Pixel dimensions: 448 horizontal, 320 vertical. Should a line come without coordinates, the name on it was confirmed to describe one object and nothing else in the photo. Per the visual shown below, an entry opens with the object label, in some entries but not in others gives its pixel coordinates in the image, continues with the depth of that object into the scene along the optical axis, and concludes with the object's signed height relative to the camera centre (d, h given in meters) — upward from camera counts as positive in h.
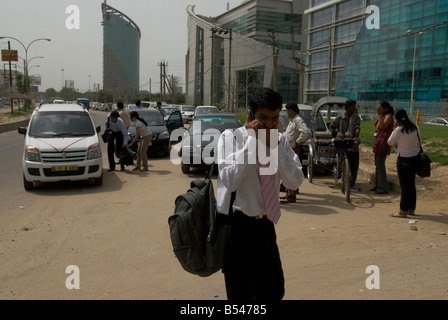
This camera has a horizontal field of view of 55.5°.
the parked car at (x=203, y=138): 11.05 -0.89
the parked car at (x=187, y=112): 36.91 -0.62
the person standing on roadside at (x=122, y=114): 12.56 -0.29
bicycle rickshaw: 9.80 -0.91
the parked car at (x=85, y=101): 57.34 +0.35
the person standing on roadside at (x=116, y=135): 11.48 -0.84
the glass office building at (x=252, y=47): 76.19 +11.57
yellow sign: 47.03 +5.20
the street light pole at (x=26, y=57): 45.92 +4.99
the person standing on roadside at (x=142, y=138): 11.67 -0.92
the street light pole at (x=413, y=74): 49.89 +4.09
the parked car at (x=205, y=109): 28.83 -0.25
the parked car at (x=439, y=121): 33.04 -0.94
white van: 8.99 -0.98
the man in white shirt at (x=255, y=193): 2.82 -0.59
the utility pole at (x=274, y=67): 28.09 +2.60
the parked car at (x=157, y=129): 14.88 -0.87
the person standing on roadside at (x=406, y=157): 6.79 -0.77
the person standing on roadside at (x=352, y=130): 9.06 -0.47
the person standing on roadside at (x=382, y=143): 8.27 -0.70
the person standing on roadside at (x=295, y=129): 8.34 -0.43
